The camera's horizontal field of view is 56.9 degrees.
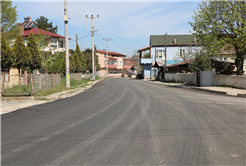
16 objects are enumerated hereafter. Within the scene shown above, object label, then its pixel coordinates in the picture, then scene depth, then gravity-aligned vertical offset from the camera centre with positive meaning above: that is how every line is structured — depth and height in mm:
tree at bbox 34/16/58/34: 81250 +18592
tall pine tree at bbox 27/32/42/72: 21797 +2067
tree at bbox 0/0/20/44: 29530 +7324
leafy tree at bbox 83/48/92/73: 76938 +4458
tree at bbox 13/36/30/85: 19475 +1843
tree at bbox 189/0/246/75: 21328 +4765
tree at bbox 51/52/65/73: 34622 +1287
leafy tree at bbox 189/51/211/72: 27078 +1373
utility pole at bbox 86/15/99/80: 48716 +9761
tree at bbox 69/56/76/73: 37378 +1706
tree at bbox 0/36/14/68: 17250 +1514
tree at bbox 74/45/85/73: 43784 +1965
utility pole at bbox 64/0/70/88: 24047 +1131
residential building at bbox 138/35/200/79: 59438 +6528
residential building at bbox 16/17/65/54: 48634 +8126
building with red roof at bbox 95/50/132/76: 99438 +5176
